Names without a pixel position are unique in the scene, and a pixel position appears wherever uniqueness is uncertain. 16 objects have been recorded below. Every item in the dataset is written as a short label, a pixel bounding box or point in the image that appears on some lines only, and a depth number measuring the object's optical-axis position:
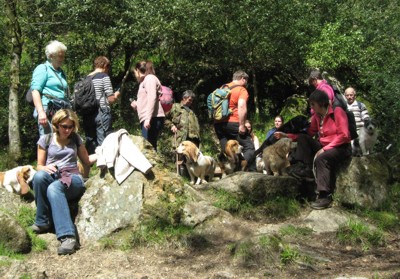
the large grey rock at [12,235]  5.61
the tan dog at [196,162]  8.43
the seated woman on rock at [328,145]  6.78
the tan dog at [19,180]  7.01
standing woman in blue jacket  6.62
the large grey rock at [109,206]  6.10
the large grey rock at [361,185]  6.93
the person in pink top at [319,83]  7.22
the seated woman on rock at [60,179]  5.80
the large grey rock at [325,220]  6.46
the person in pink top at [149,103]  7.98
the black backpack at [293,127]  8.06
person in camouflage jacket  9.21
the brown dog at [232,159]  8.79
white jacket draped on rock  6.33
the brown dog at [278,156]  7.86
